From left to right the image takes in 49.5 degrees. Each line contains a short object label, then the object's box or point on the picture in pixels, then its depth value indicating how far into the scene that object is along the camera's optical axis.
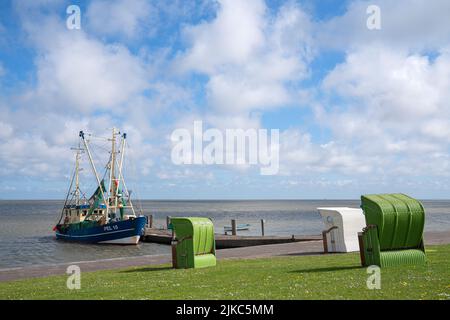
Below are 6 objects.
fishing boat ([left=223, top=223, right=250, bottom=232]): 60.16
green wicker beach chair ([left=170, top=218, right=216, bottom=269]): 16.78
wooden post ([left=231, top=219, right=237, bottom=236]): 44.44
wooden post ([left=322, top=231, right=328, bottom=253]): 21.09
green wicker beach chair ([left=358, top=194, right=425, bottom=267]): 13.37
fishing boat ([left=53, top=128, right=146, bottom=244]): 49.50
